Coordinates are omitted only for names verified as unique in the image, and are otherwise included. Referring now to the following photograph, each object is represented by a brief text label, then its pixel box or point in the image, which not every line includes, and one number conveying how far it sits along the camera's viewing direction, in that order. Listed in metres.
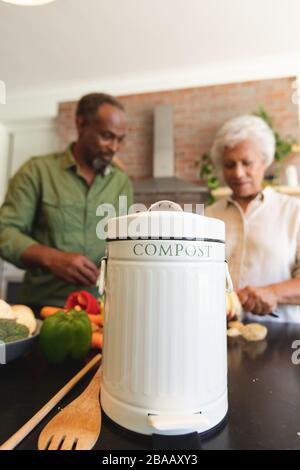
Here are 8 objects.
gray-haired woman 1.05
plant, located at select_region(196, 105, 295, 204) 2.37
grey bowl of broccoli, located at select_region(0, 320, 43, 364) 0.43
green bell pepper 0.50
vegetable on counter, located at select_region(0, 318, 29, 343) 0.44
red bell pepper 0.73
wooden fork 0.29
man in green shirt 1.21
